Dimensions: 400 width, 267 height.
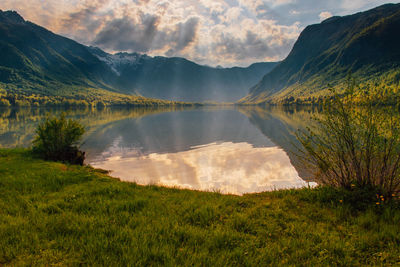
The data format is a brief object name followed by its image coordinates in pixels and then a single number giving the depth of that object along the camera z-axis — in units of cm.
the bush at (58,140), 1786
